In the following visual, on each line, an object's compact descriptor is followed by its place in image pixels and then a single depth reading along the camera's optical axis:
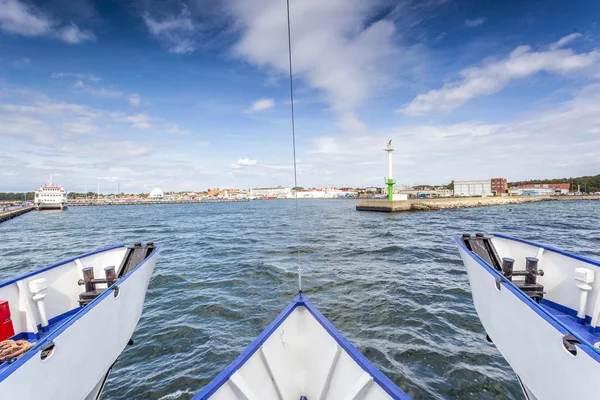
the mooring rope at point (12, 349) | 3.49
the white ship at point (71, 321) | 2.87
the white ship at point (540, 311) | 2.68
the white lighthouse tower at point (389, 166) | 49.03
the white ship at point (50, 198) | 73.69
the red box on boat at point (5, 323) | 4.22
